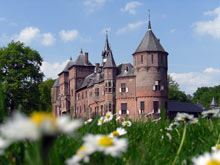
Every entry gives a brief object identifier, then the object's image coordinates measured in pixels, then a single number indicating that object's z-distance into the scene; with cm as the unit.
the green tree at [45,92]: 5522
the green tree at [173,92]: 6881
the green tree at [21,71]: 3584
